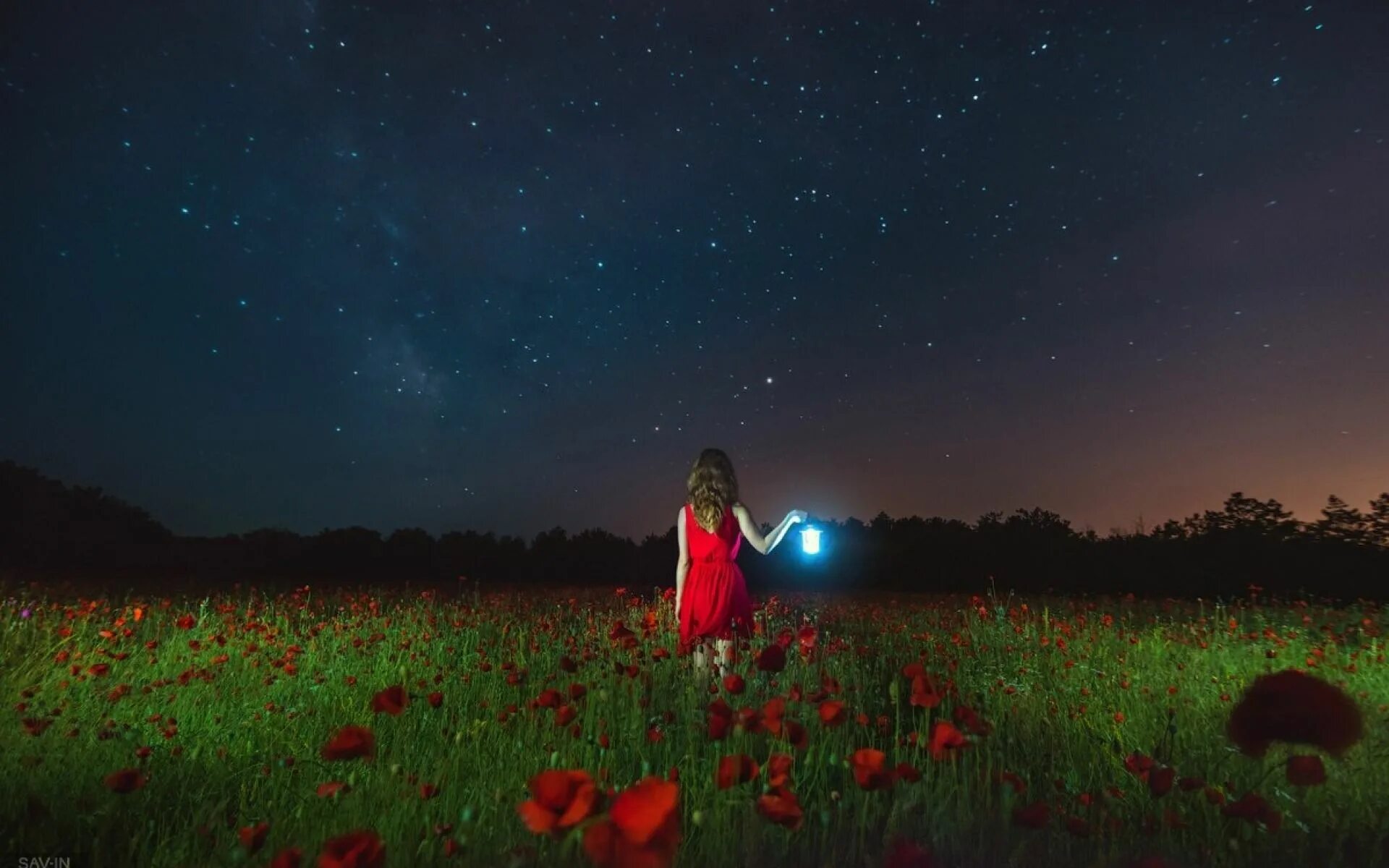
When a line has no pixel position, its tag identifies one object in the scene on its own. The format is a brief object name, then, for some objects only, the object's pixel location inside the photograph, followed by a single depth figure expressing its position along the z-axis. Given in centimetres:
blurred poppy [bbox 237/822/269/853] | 146
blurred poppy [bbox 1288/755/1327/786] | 183
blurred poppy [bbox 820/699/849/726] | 206
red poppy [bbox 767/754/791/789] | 165
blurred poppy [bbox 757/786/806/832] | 150
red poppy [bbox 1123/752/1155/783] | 215
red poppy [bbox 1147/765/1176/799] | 188
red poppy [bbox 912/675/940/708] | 219
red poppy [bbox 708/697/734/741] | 201
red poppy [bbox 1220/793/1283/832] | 179
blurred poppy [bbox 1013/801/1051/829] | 168
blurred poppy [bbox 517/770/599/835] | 113
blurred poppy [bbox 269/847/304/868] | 118
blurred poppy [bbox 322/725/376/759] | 154
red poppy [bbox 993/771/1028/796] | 218
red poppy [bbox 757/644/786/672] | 245
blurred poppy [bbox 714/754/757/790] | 158
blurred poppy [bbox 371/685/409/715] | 181
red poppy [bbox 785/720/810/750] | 198
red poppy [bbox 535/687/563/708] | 228
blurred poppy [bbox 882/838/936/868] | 126
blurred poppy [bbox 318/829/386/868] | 119
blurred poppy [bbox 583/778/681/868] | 104
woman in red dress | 566
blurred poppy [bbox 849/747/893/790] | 161
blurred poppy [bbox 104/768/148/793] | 169
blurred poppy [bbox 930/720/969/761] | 184
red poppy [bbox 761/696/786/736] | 204
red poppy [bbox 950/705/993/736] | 212
